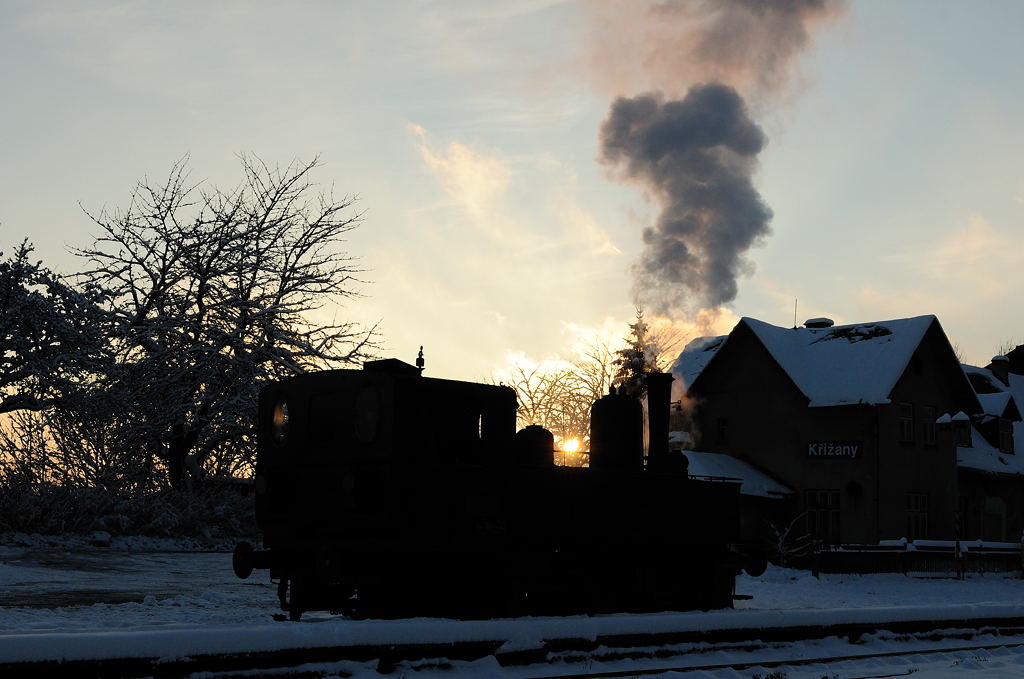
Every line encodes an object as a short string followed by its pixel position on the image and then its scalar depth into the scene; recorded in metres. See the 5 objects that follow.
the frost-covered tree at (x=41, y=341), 22.08
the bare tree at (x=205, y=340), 26.88
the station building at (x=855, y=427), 34.09
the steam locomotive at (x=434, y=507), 11.13
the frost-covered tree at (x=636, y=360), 53.25
